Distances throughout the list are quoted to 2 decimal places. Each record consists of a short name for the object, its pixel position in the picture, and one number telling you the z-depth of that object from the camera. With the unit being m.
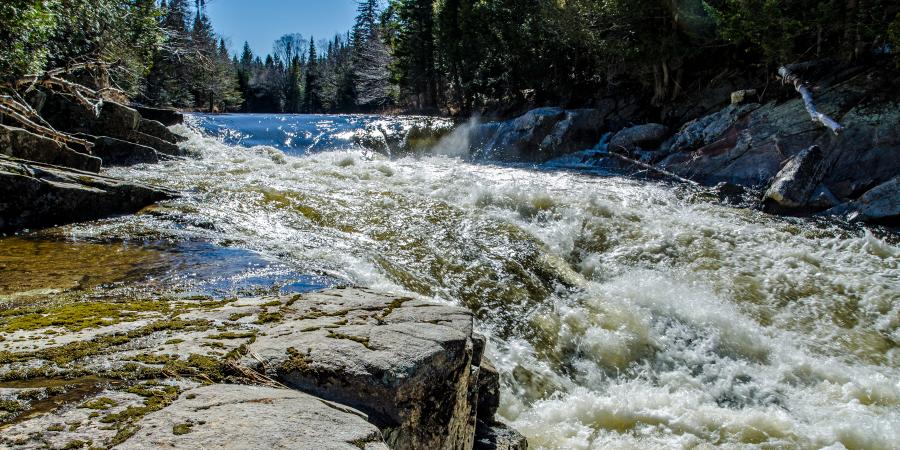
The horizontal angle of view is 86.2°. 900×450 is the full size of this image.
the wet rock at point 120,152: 10.77
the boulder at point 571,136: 18.03
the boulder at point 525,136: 18.72
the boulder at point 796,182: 9.45
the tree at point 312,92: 69.12
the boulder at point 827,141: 9.77
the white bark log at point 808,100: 10.18
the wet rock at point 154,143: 11.90
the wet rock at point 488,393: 3.36
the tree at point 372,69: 46.44
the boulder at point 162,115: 15.94
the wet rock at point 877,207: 8.32
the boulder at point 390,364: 2.21
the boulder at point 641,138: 16.17
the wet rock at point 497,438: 3.10
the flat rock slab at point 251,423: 1.56
